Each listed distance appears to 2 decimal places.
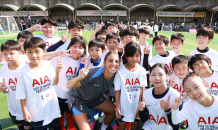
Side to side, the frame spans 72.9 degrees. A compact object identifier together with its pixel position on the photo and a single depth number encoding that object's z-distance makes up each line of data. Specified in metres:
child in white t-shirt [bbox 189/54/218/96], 2.45
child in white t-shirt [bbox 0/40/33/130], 2.37
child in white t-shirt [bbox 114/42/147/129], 2.43
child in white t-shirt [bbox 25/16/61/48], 3.47
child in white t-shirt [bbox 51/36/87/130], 2.63
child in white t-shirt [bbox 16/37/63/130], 2.15
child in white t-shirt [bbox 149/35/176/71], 3.16
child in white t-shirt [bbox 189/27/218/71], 3.11
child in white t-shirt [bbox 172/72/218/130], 1.83
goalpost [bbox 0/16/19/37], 17.12
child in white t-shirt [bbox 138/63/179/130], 2.17
